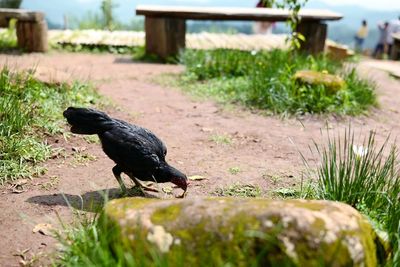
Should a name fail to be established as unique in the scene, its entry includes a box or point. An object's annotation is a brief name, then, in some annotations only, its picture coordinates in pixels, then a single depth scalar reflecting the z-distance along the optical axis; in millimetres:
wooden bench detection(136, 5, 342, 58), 9047
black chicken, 3182
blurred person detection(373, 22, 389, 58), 15531
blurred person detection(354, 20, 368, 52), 16281
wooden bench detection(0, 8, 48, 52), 9133
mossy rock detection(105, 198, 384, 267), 1969
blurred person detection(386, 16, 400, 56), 15375
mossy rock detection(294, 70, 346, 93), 6184
